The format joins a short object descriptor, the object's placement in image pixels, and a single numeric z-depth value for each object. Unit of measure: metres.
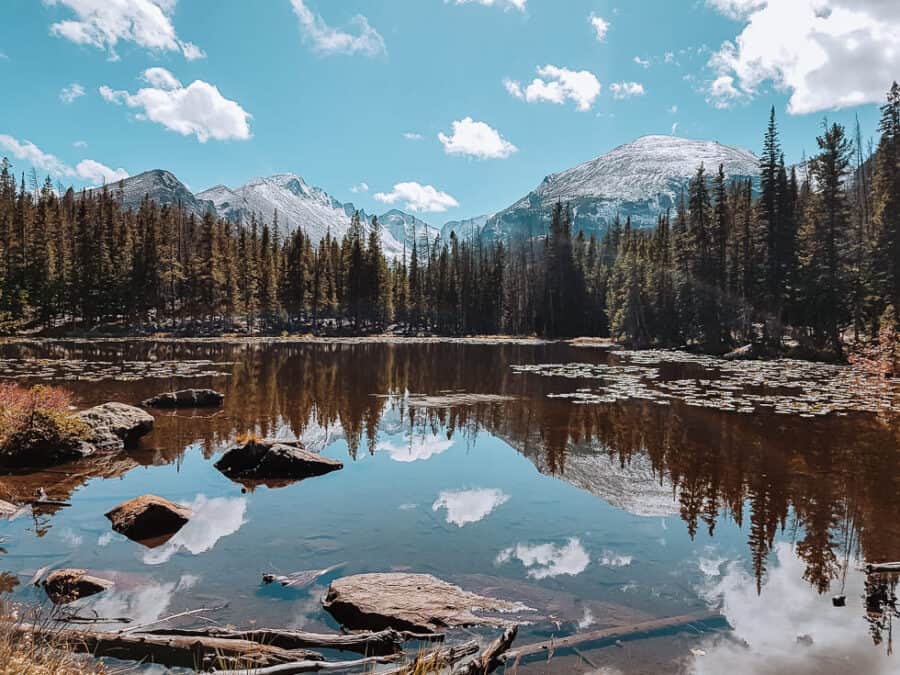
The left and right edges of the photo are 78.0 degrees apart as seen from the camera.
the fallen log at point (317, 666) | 5.23
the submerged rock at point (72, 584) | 7.78
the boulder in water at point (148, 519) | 10.34
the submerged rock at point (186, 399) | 23.53
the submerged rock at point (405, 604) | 7.24
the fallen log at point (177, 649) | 5.92
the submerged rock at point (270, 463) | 14.55
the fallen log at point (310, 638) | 6.36
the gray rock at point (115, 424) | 16.55
